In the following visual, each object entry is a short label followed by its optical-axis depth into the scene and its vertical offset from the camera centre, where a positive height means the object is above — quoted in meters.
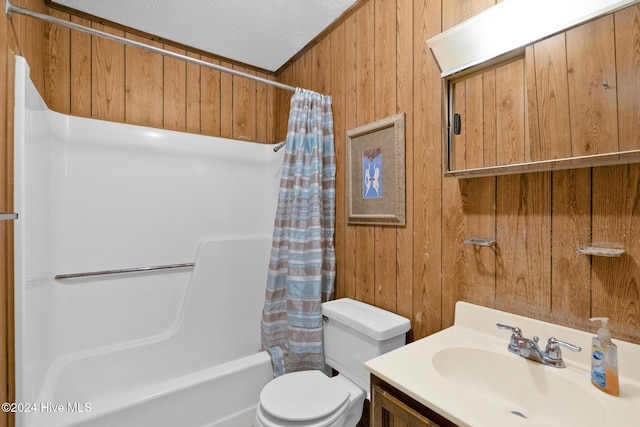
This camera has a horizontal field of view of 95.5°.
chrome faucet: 0.88 -0.43
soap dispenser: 0.75 -0.39
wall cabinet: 0.80 +0.36
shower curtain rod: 1.09 +0.81
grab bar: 1.69 -0.35
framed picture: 1.44 +0.22
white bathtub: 1.18 -0.86
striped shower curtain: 1.66 -0.17
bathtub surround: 1.24 -0.32
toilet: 1.19 -0.80
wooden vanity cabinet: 0.75 -0.54
